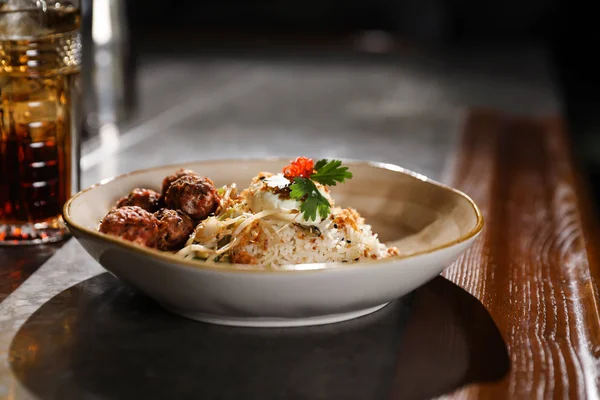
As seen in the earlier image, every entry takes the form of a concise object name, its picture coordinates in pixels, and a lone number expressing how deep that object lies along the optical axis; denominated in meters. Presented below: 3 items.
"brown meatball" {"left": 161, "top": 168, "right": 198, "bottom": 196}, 1.19
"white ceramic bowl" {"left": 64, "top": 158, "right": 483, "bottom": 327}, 0.85
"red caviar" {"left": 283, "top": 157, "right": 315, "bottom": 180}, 1.07
